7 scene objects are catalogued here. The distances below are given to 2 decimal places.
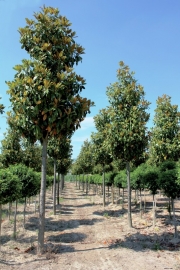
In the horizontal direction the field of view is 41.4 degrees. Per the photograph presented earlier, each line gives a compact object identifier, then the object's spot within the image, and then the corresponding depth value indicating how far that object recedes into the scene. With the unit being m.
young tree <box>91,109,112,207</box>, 20.91
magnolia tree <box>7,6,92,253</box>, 8.35
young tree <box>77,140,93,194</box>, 33.94
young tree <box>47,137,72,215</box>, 17.64
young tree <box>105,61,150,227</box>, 12.30
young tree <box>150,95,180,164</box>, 14.12
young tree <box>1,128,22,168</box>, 15.60
